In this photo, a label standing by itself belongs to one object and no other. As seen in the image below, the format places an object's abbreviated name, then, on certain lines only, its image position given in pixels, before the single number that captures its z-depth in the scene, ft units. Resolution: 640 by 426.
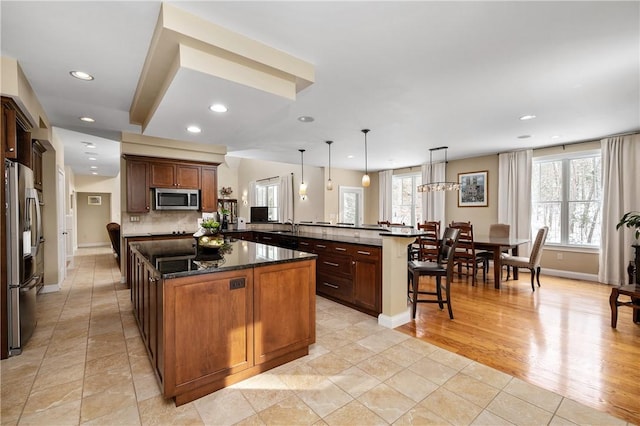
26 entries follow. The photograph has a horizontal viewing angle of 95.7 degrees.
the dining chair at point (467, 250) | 16.03
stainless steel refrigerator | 8.24
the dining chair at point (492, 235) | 17.21
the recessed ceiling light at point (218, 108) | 9.25
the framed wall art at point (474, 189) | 21.86
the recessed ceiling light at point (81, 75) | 9.00
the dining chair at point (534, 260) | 14.92
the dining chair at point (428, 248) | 17.01
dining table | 15.37
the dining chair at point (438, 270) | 11.03
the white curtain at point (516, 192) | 19.39
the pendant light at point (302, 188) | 19.17
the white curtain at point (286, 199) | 28.30
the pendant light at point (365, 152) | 15.43
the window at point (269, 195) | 30.53
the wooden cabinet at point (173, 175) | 17.13
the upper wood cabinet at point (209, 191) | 18.88
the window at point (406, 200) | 26.89
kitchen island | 6.10
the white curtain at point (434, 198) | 23.99
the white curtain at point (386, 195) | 28.39
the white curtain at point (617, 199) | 15.49
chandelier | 17.80
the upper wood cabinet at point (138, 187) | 16.43
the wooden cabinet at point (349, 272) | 10.87
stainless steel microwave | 17.21
